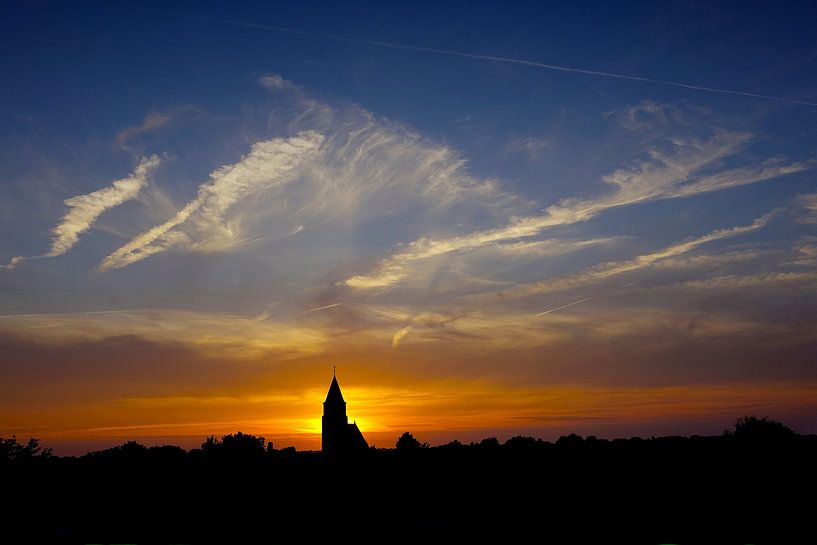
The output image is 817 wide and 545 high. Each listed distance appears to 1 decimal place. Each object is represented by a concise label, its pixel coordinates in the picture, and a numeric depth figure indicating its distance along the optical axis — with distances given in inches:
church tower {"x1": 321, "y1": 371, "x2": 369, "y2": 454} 3939.5
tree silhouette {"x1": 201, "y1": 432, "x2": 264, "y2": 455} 4552.9
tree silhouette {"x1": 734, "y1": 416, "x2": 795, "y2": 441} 3843.5
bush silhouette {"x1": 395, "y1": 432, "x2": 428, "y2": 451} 5635.3
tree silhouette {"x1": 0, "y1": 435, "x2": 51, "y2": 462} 3965.6
